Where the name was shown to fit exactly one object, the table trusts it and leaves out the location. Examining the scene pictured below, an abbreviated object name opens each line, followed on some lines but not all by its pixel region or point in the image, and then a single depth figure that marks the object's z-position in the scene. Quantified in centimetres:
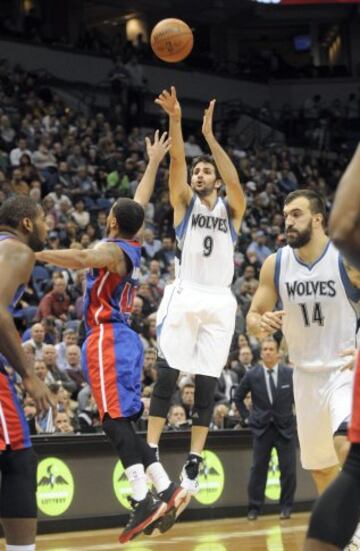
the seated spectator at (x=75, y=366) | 1372
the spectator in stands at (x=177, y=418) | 1379
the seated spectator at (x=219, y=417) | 1488
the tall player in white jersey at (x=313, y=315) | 769
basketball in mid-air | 918
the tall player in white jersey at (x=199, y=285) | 877
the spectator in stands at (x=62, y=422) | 1265
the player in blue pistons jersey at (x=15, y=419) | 579
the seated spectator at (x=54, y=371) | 1319
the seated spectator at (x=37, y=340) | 1347
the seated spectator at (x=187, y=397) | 1415
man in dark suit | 1397
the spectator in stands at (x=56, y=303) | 1509
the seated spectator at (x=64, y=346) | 1395
